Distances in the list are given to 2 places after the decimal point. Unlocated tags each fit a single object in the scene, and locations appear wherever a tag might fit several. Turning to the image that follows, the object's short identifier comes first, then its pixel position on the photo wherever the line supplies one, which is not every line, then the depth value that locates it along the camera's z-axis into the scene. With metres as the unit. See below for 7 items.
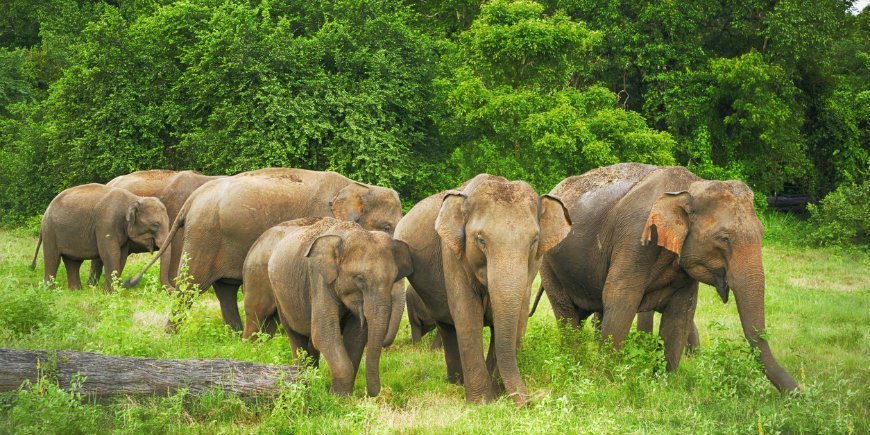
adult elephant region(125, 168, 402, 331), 22.22
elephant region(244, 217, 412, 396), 14.90
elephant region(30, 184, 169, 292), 28.53
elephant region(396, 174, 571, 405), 13.70
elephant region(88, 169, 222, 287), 31.34
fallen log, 13.24
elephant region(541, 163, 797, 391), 15.32
